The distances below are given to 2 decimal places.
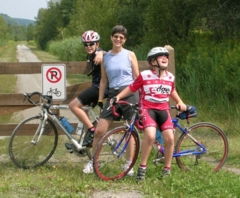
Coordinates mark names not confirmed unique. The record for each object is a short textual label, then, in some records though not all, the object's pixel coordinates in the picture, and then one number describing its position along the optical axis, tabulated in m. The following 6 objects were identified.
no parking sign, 7.04
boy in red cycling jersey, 5.79
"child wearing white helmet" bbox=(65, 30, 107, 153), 6.32
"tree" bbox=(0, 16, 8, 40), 113.75
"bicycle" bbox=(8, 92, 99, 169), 6.56
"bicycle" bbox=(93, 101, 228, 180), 5.90
